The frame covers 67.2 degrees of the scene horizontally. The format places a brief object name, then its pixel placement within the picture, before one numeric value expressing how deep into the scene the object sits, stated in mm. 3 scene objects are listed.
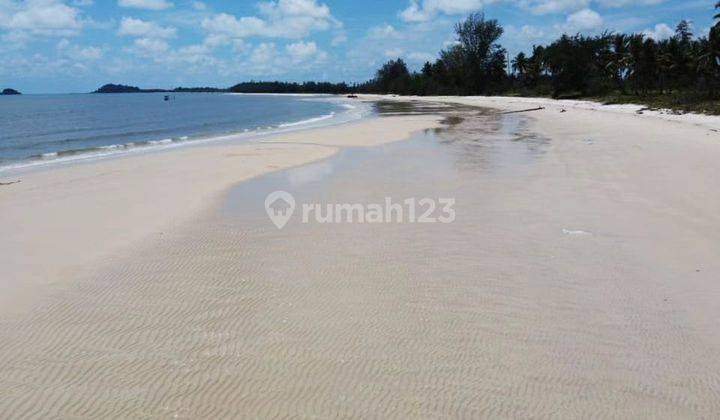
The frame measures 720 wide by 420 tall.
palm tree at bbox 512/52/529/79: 95562
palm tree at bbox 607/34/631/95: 59966
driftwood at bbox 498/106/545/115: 43016
